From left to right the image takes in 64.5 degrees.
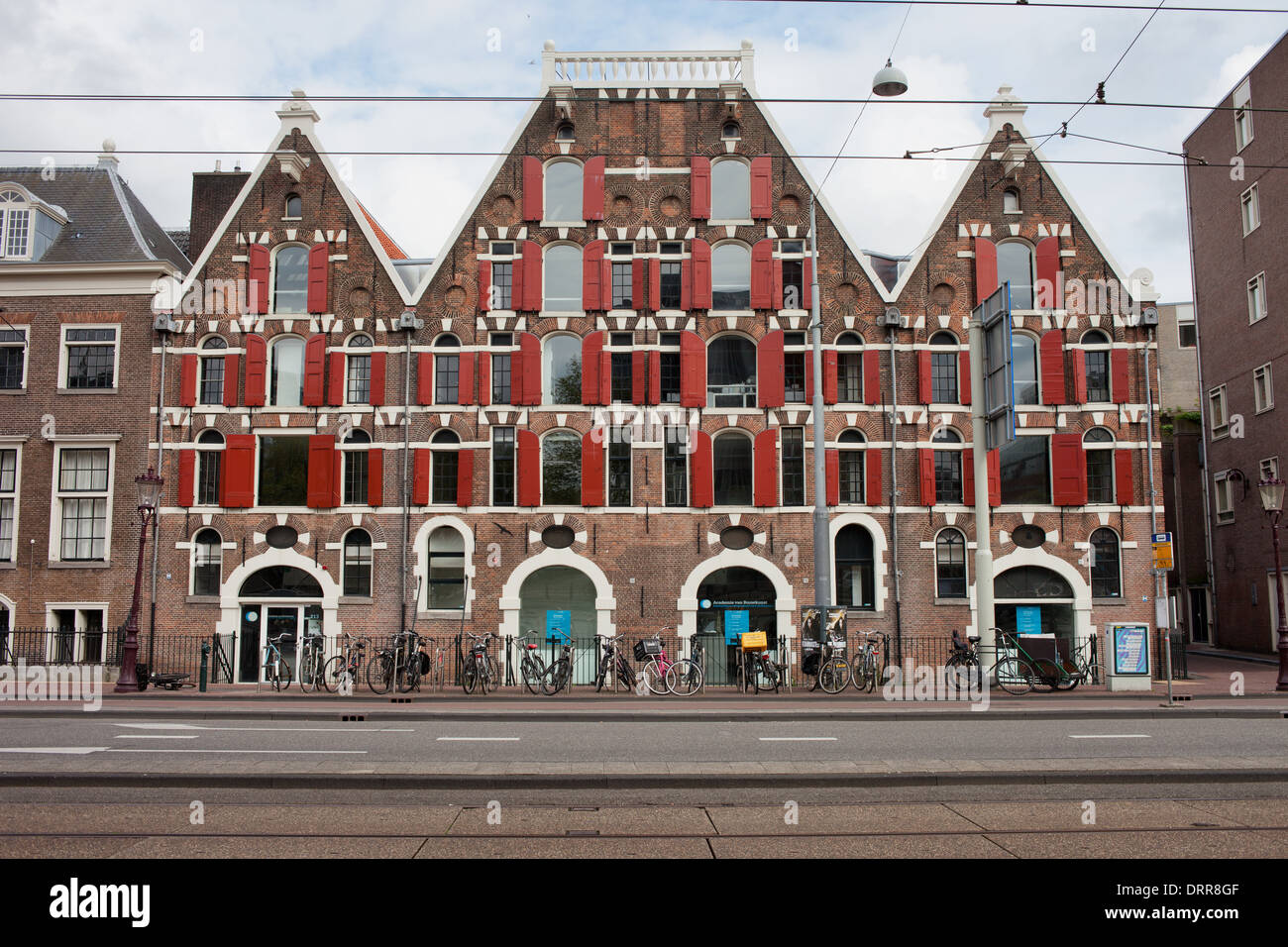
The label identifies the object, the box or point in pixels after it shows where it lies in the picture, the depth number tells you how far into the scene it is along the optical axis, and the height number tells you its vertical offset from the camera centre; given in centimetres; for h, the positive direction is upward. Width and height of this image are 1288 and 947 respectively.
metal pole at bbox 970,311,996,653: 2125 +100
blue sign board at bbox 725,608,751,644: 2848 -170
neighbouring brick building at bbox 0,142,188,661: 2920 +440
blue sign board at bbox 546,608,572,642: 2864 -164
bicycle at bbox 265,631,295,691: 2518 -244
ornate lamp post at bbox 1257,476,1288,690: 2514 +147
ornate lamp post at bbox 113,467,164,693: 2370 -123
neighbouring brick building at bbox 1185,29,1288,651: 3609 +888
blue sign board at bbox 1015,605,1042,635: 2853 -165
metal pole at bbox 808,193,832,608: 2484 +77
